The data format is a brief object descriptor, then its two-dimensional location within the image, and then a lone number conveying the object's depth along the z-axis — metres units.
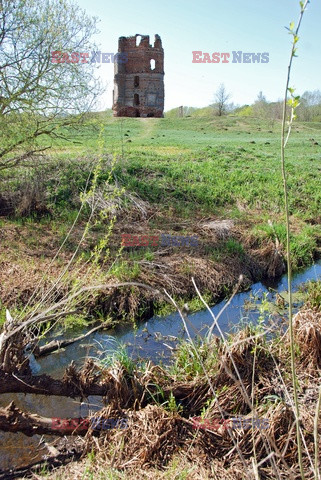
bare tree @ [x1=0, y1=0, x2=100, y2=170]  10.06
